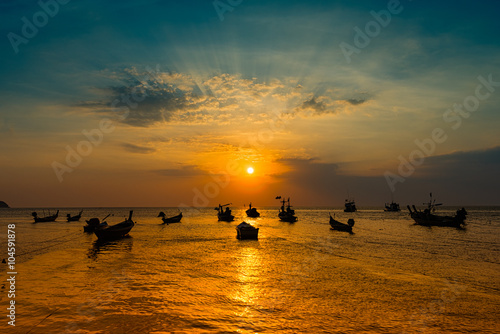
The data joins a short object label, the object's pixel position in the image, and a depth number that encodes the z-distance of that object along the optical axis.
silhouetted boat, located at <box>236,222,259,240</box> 48.25
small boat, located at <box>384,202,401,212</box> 176.88
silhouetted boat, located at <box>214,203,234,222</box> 101.50
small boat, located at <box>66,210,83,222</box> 94.30
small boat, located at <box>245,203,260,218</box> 113.21
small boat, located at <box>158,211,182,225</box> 89.72
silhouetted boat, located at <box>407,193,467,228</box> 71.12
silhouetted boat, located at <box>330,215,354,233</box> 59.36
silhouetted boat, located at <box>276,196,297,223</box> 91.13
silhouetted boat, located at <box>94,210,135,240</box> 44.62
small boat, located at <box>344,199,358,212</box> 177.38
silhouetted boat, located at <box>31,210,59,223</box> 89.78
